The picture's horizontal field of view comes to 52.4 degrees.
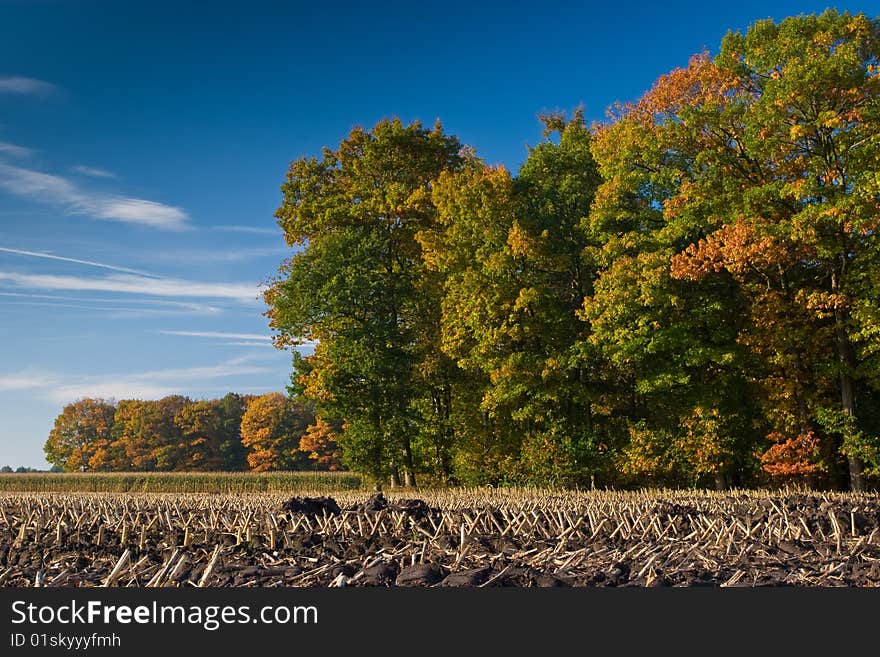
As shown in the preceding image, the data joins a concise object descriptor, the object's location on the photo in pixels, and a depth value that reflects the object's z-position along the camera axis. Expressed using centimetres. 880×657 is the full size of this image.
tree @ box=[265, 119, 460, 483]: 3672
